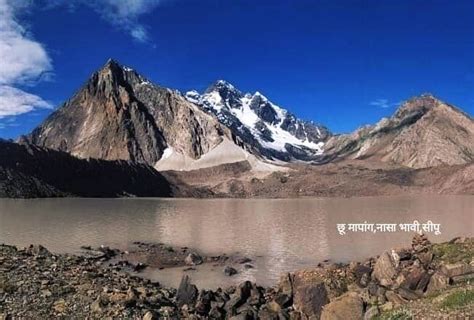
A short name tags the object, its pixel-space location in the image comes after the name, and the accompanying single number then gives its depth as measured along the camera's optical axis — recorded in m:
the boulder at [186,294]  30.29
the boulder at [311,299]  27.17
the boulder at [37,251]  44.12
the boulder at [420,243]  35.62
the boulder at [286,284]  31.11
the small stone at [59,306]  25.15
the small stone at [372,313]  22.57
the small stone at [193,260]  52.38
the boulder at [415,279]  27.05
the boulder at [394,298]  23.85
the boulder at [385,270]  29.58
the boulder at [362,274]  29.80
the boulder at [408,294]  24.98
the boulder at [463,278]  24.94
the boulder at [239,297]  28.75
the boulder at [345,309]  23.80
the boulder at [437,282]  25.31
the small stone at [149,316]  24.29
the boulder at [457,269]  26.25
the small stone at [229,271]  46.49
